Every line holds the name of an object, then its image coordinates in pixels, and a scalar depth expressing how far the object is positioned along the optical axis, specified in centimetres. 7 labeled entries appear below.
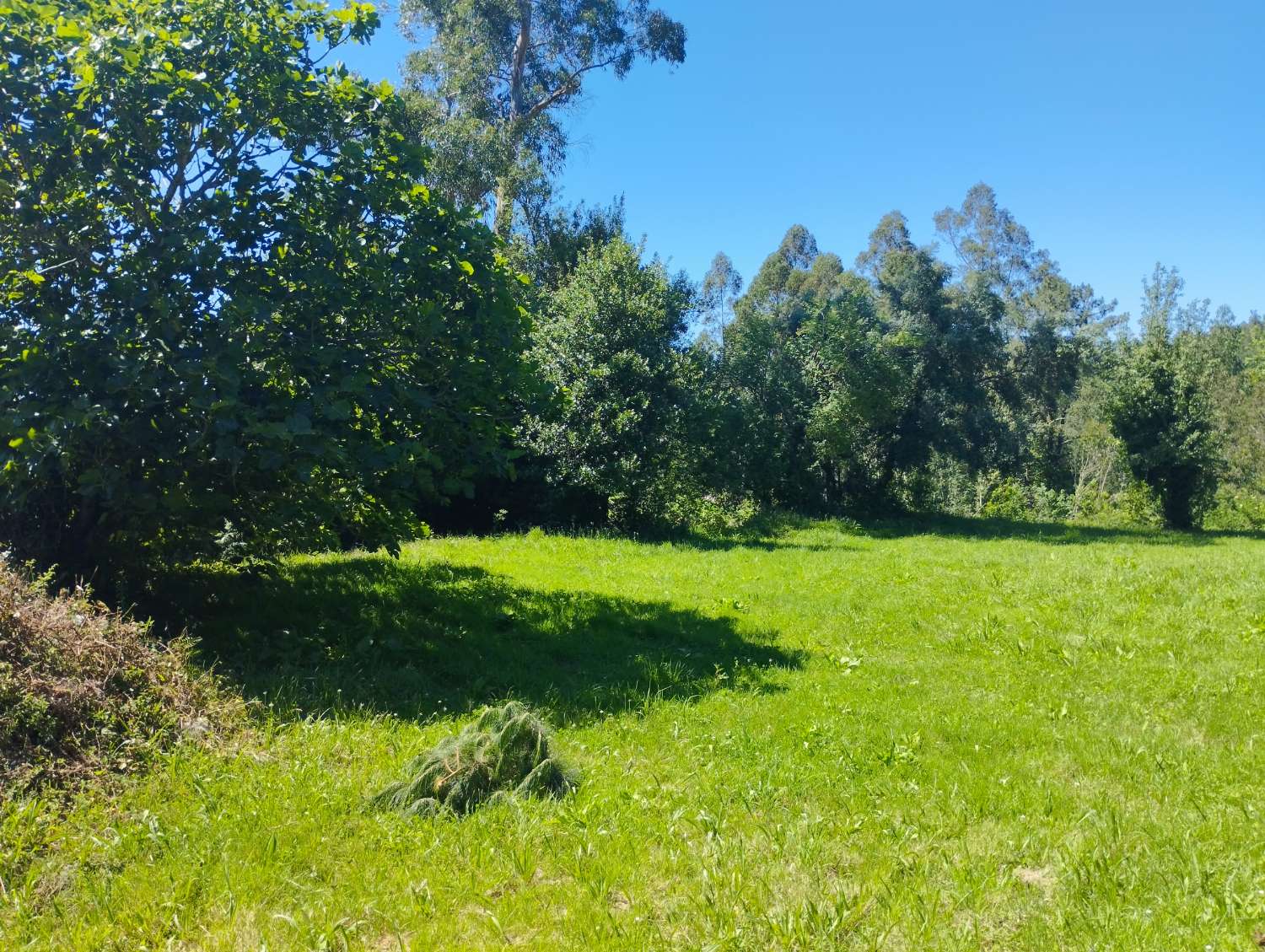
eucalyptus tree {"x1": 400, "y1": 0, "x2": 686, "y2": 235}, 2598
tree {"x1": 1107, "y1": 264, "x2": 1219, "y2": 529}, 2739
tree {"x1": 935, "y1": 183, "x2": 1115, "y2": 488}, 3941
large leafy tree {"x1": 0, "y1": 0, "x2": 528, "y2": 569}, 662
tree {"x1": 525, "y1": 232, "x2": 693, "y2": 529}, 1881
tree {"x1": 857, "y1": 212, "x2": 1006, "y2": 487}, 2988
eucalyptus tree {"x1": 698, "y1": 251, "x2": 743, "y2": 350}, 6091
